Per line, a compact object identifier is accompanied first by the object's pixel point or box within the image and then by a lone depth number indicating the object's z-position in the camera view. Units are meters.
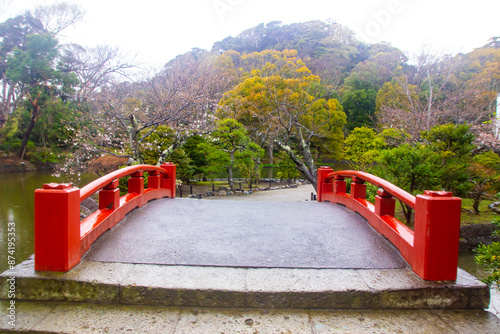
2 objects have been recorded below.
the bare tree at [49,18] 25.06
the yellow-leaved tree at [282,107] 21.27
